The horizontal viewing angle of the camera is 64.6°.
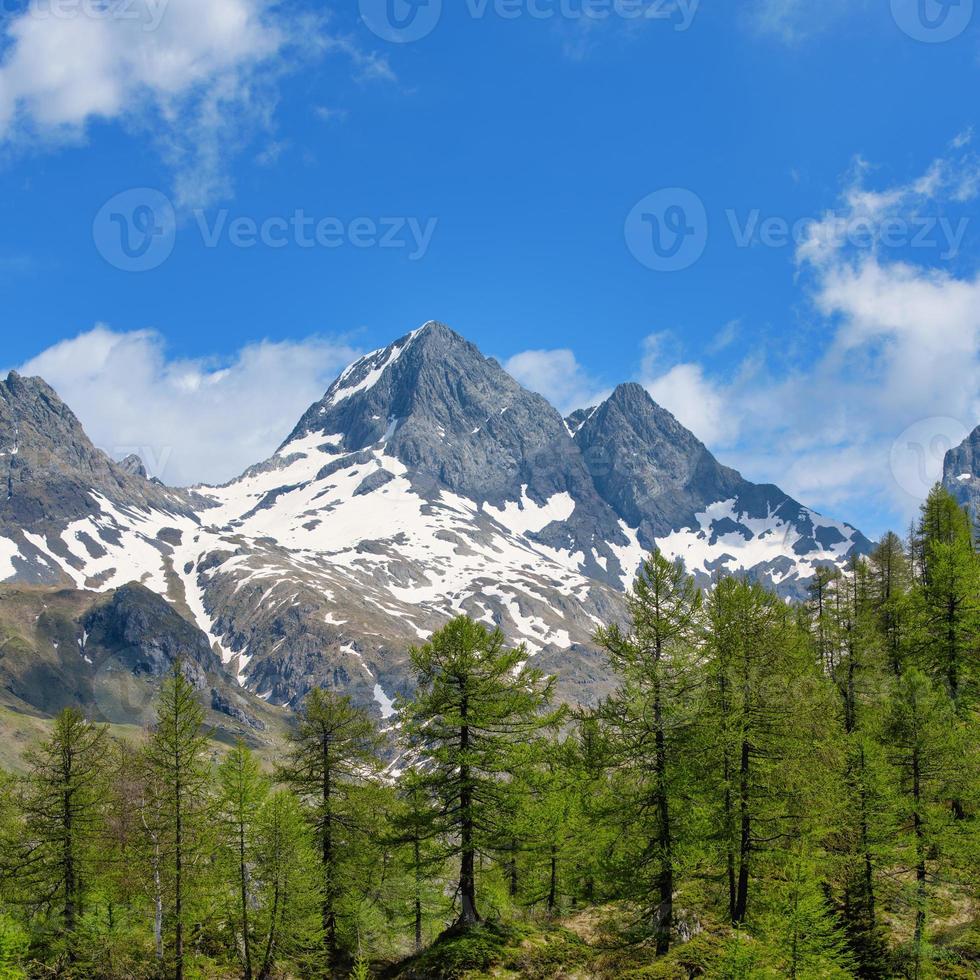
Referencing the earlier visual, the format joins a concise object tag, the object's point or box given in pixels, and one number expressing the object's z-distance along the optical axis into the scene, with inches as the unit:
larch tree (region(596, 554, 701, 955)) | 953.5
